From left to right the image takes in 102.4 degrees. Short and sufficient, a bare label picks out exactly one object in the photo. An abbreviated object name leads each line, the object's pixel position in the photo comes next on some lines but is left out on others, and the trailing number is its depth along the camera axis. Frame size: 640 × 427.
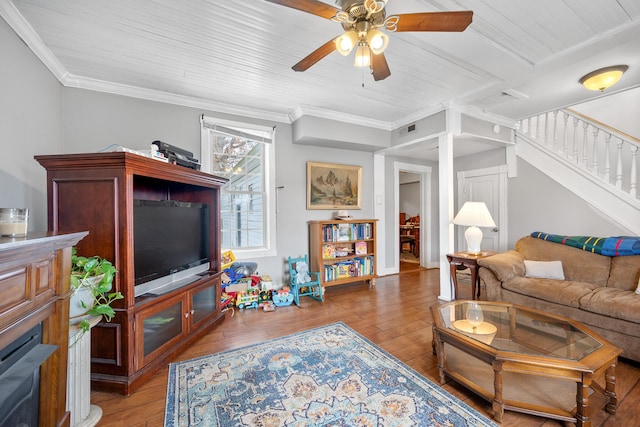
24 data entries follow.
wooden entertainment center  1.66
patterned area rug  1.44
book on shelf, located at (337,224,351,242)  3.90
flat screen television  1.88
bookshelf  3.70
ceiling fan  1.39
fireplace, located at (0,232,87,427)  0.85
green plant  1.36
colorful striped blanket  2.46
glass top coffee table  1.35
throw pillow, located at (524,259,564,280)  2.74
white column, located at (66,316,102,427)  1.37
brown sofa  1.97
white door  4.38
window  3.45
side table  3.02
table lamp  3.12
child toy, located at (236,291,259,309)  3.10
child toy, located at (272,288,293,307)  3.21
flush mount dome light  2.57
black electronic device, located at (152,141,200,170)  2.21
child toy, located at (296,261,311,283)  3.51
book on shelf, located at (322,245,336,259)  3.76
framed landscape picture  3.95
